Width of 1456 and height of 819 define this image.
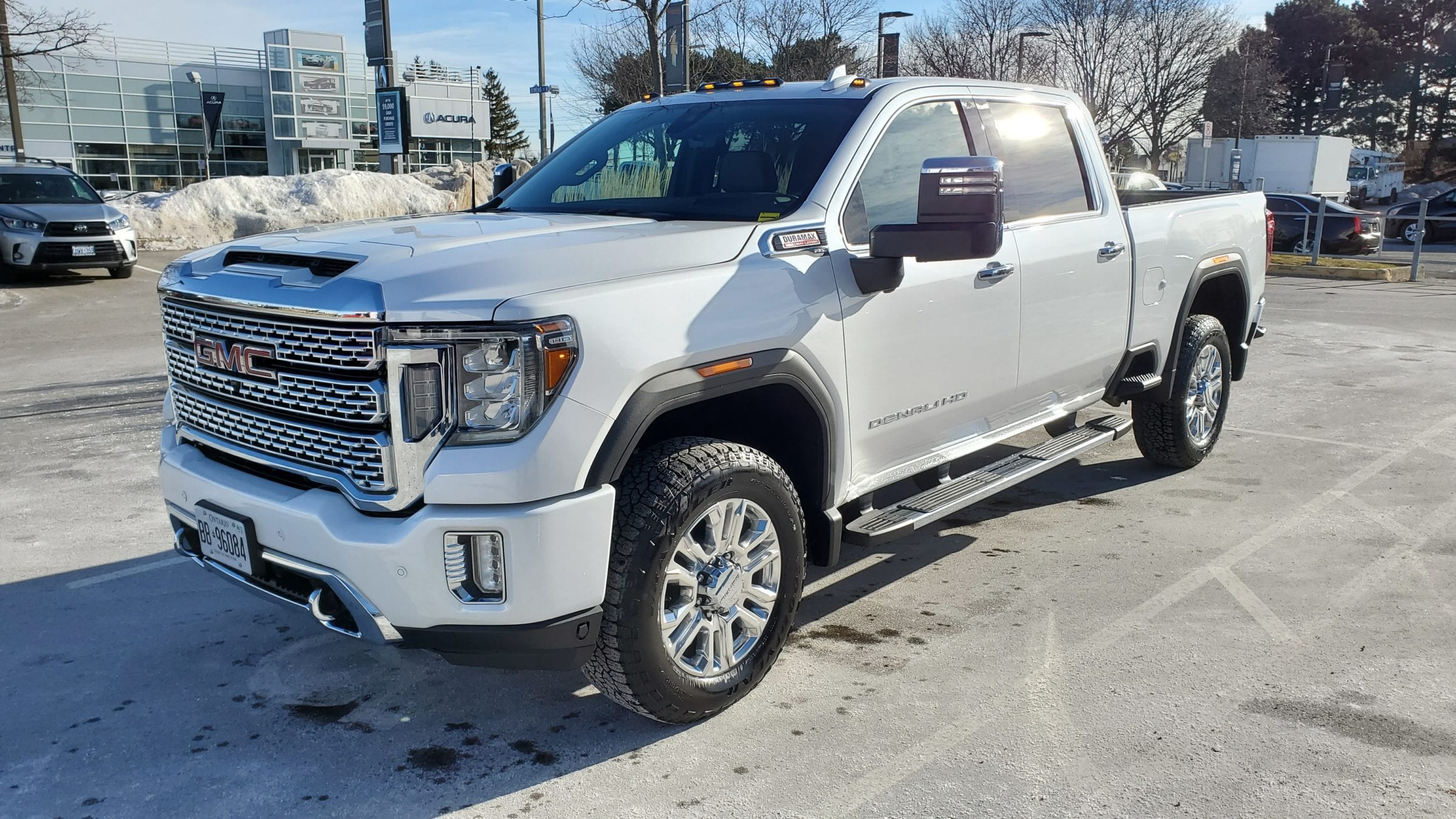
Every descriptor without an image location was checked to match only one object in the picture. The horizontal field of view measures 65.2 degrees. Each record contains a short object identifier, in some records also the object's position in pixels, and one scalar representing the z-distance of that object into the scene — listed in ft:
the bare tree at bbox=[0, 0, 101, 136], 73.26
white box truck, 118.21
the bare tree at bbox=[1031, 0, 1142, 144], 122.11
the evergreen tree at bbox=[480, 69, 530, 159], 267.39
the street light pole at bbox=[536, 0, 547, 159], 100.63
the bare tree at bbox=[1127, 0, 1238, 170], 127.34
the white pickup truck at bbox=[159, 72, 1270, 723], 9.57
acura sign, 157.69
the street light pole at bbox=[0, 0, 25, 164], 73.15
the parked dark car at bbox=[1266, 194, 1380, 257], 71.41
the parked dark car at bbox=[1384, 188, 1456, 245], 89.86
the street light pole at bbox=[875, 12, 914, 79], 76.48
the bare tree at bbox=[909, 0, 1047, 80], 115.24
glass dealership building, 131.23
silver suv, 51.83
